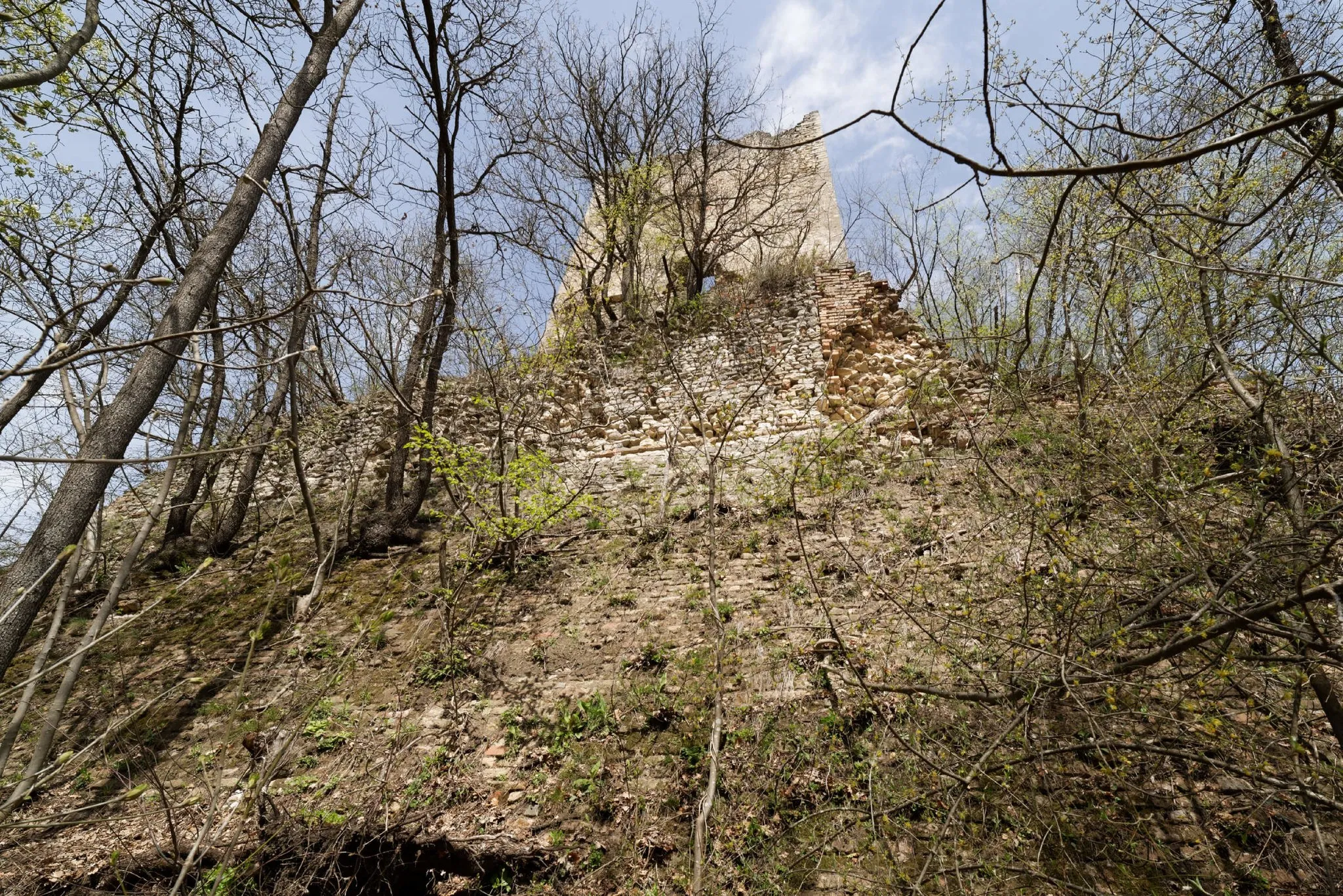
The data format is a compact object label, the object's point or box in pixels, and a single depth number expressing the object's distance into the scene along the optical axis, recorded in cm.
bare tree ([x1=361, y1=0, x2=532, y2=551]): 679
